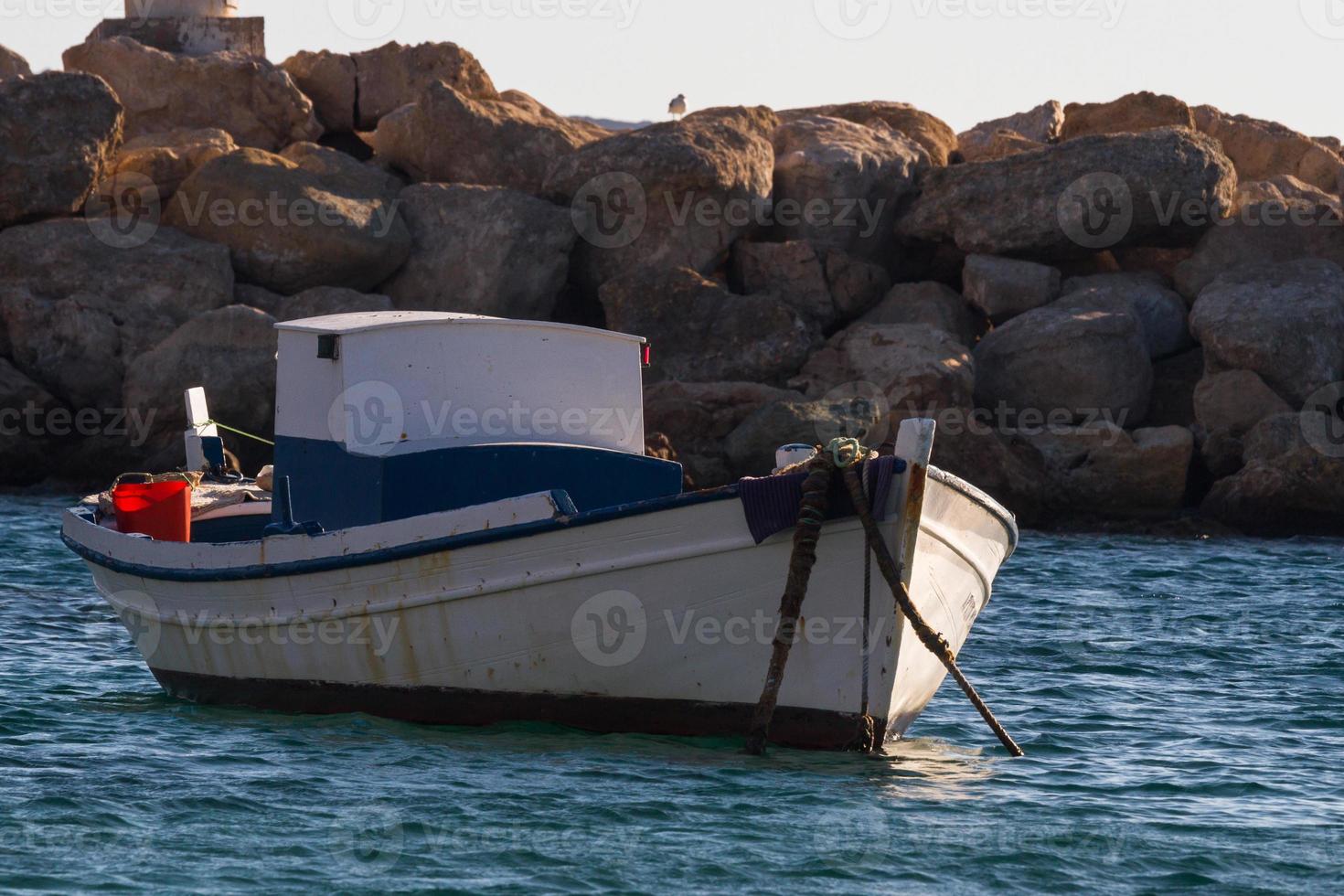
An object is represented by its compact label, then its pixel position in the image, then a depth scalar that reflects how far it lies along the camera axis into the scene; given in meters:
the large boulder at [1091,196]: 26.92
